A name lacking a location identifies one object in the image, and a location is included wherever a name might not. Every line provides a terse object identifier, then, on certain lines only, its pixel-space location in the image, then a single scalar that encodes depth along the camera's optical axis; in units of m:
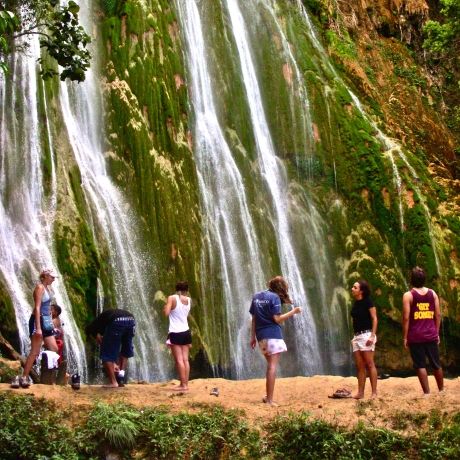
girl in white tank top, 10.80
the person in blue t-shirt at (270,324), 10.36
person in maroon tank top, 10.33
